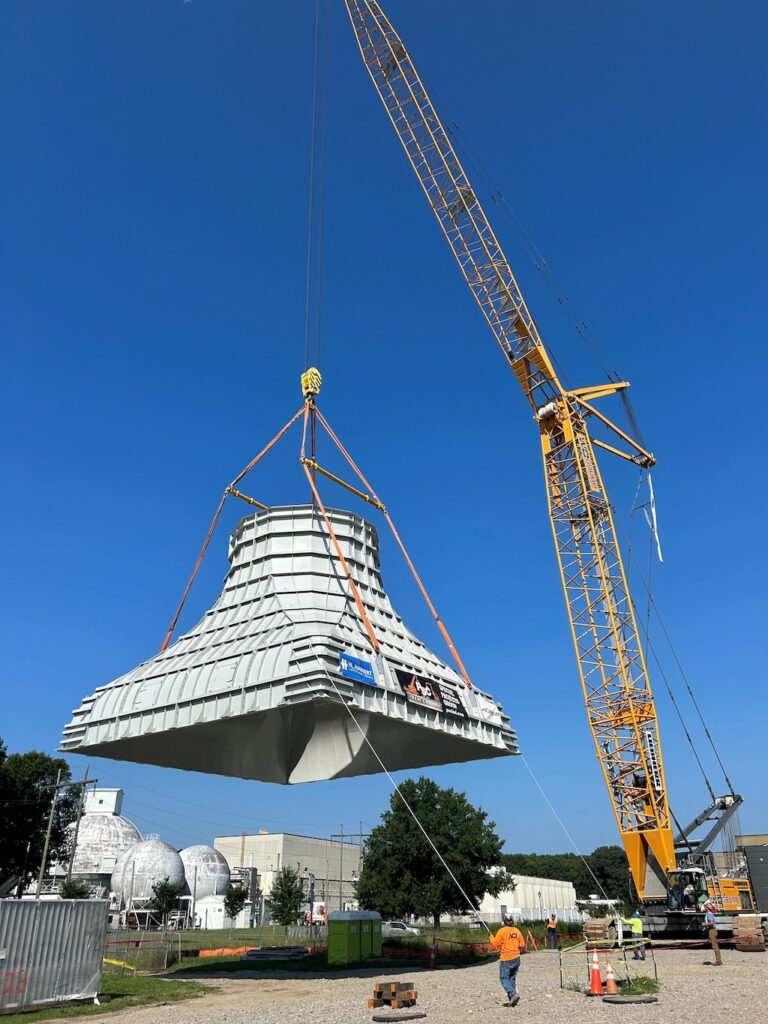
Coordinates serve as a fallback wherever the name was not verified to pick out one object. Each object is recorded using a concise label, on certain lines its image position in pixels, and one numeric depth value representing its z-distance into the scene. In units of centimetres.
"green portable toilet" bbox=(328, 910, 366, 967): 3559
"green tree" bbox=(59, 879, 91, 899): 7588
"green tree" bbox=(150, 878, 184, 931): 8356
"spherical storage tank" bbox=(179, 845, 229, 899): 10188
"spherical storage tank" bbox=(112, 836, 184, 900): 9244
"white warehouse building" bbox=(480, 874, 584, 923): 8699
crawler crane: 5012
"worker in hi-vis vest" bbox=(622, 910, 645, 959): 3312
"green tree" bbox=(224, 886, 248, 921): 9019
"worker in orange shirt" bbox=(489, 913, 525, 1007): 2012
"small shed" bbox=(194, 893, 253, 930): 9350
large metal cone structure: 2720
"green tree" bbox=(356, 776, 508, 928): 6147
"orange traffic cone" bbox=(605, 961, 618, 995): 2151
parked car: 5438
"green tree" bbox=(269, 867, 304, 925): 8356
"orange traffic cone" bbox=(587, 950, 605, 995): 2152
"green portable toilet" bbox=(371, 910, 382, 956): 3728
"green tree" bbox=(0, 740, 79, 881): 6755
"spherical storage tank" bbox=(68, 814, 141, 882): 10206
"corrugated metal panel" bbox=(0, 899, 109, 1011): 2214
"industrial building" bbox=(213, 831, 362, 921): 12362
